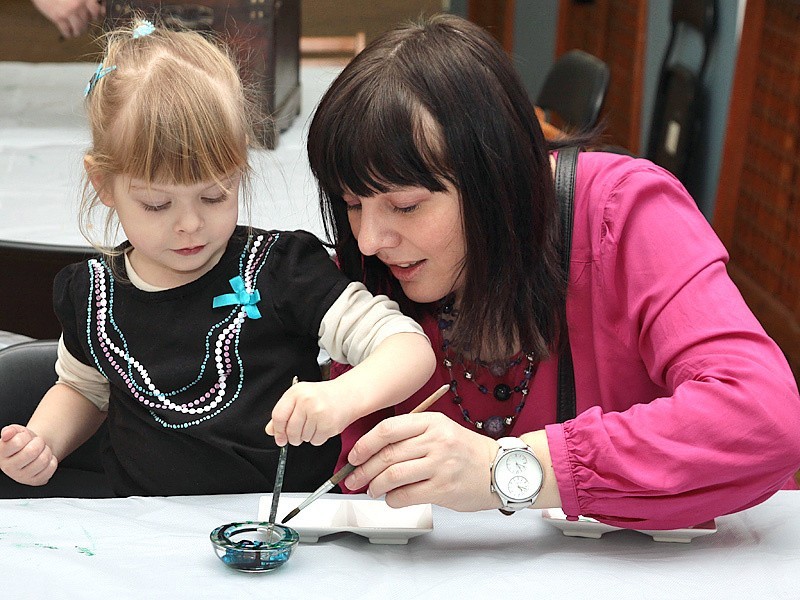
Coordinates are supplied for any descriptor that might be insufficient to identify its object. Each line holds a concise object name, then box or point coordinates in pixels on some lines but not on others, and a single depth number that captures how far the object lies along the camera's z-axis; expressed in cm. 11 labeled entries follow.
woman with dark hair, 144
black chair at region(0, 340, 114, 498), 175
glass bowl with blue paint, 136
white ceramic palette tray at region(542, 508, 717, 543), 145
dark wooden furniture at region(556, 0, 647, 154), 502
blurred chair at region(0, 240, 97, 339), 230
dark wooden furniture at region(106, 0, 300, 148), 296
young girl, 154
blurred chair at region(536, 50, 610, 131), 358
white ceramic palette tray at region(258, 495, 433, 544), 143
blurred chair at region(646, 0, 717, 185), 430
